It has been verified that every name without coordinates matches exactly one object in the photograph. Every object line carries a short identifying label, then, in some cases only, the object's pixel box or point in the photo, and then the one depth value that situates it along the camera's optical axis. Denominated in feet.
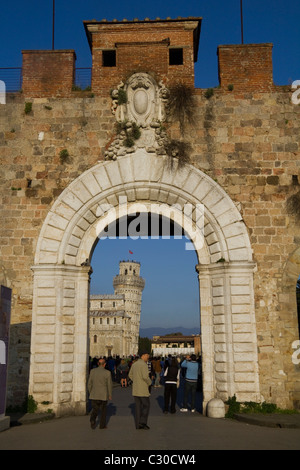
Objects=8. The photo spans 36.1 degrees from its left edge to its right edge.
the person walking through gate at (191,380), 34.47
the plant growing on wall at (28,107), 36.11
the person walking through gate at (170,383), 34.12
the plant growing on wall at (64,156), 35.32
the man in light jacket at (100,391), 26.53
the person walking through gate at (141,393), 26.40
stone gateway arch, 31.55
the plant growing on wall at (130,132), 35.04
